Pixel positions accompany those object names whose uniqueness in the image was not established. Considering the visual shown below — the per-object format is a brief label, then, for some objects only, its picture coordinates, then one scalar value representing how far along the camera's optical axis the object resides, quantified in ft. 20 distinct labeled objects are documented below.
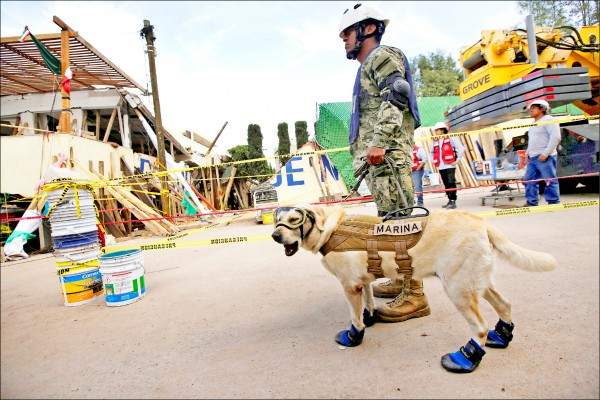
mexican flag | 27.53
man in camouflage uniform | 7.35
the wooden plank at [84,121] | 40.22
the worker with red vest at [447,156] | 24.00
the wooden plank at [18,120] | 36.17
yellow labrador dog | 5.40
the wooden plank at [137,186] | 36.86
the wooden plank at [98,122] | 39.88
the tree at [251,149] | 83.46
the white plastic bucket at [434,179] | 42.02
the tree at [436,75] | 97.55
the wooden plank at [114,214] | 29.04
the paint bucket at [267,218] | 29.91
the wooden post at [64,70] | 26.76
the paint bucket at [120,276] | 10.20
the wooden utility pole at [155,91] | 37.27
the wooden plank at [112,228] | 28.76
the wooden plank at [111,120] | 39.22
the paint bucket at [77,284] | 10.62
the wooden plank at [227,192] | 56.77
